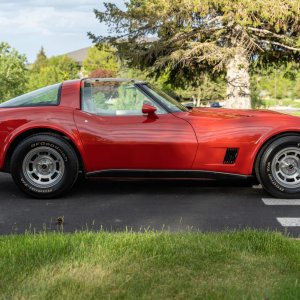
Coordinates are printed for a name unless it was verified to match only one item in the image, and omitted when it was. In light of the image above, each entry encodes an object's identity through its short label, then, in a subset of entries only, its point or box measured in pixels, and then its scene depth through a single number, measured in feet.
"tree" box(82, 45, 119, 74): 243.87
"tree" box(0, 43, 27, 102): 162.03
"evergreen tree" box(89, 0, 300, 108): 61.82
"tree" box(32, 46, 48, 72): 402.40
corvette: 18.52
